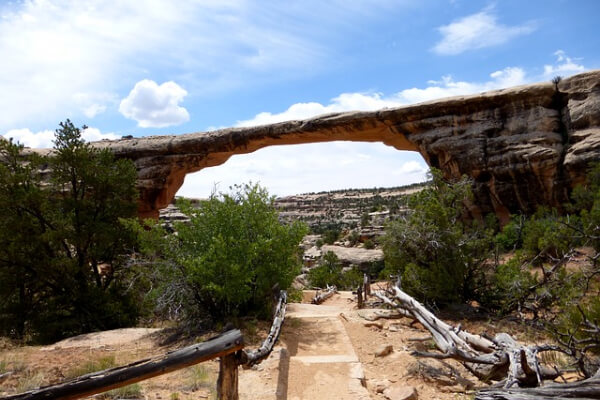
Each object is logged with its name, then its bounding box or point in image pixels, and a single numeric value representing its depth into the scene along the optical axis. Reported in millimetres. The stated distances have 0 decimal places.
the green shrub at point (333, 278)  19062
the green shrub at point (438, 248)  8000
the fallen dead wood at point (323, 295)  13615
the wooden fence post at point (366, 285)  12502
